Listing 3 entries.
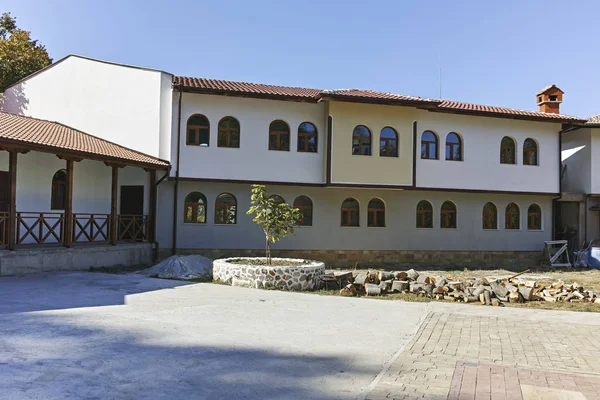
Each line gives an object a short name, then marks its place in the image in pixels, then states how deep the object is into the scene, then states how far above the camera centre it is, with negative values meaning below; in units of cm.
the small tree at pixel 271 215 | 1229 -7
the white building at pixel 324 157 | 1666 +210
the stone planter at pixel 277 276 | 1134 -154
